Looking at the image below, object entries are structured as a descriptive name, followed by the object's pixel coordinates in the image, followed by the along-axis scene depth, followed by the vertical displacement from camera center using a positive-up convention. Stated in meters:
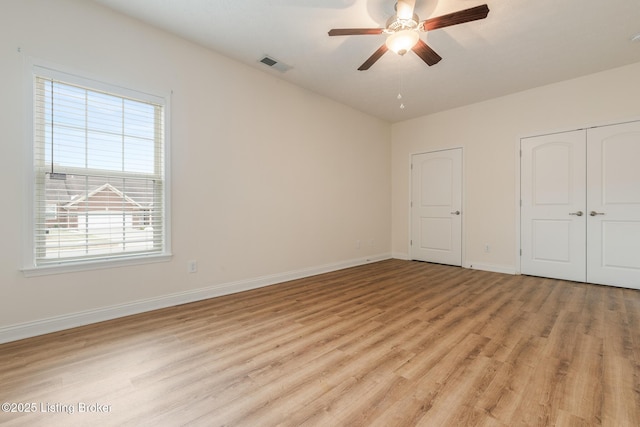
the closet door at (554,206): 3.94 +0.12
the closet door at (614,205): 3.56 +0.12
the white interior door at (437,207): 5.09 +0.13
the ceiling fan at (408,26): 2.12 +1.52
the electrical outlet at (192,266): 3.09 -0.59
